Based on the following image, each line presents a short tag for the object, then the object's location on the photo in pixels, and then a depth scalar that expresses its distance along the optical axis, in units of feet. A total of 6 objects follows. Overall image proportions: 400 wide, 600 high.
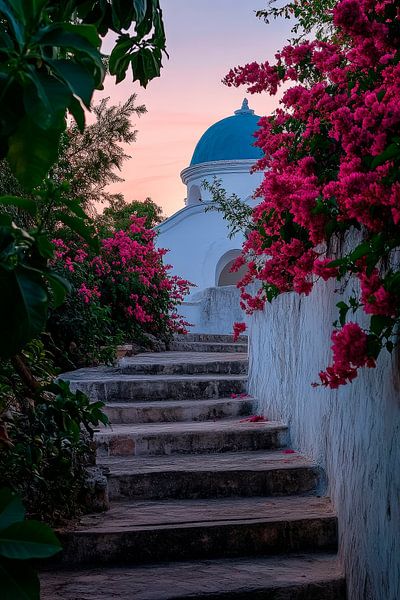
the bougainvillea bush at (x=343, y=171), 9.26
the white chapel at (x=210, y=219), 73.72
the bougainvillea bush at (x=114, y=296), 28.04
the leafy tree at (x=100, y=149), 38.83
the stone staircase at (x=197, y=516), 11.86
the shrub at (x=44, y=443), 12.34
